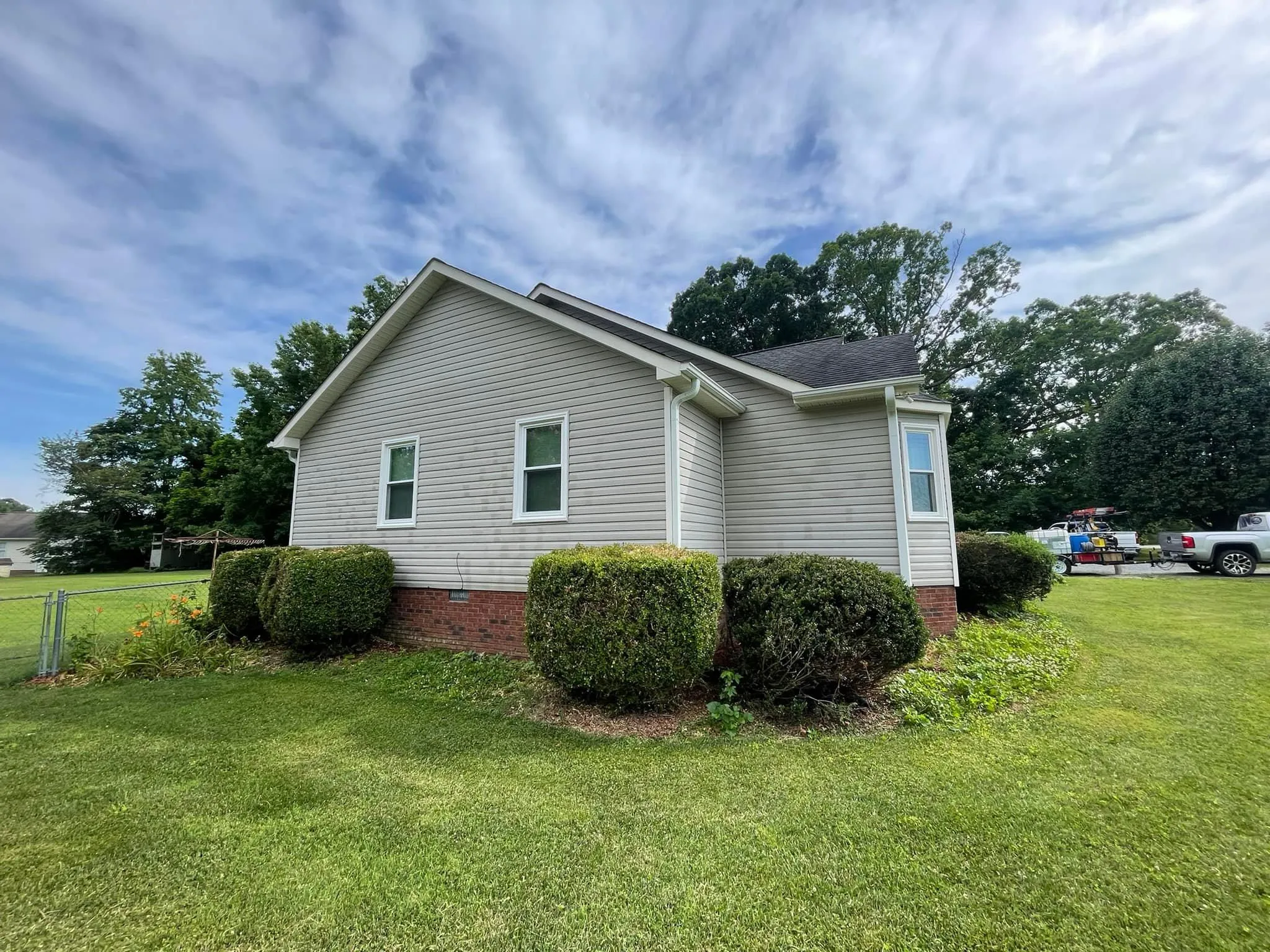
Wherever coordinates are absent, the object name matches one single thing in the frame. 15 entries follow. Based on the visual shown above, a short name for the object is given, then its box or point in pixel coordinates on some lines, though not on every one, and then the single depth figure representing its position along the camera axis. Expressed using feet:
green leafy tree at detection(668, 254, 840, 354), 97.60
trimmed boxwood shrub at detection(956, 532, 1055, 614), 29.35
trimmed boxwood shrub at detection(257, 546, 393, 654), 23.22
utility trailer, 60.34
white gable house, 22.26
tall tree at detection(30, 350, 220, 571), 109.60
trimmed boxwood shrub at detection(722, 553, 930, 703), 15.92
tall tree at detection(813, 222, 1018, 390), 93.40
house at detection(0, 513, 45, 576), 136.87
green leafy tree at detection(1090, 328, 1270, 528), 69.56
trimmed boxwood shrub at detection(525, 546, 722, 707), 15.70
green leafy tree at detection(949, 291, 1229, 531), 90.12
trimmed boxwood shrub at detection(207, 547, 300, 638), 26.55
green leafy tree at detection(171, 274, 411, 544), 89.51
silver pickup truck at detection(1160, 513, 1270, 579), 49.57
